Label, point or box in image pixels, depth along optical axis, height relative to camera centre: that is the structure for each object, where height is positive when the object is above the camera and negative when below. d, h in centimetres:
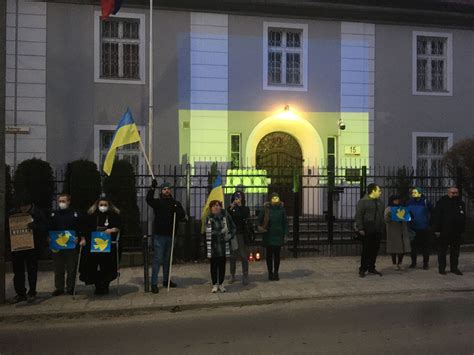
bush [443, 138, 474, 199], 1278 +44
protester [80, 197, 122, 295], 805 -131
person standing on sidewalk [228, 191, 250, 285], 883 -97
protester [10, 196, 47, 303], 758 -123
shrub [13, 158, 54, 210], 1098 -7
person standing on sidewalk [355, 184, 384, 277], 934 -85
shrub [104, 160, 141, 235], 1116 -41
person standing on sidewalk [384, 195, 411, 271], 997 -115
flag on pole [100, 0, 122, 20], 1196 +416
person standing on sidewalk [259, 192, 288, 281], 905 -96
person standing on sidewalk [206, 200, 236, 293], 801 -100
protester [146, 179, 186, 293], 820 -77
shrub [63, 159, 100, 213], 1102 -18
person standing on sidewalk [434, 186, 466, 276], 955 -89
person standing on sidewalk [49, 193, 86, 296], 795 -121
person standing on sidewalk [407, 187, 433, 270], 1025 -89
